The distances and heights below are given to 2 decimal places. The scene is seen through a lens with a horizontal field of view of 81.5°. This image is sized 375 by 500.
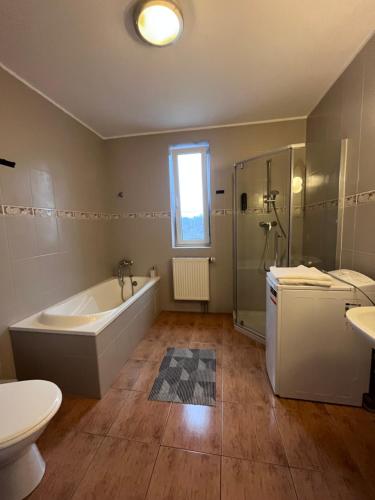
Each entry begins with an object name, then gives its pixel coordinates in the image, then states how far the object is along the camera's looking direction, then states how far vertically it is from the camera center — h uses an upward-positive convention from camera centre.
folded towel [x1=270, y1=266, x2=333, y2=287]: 1.36 -0.35
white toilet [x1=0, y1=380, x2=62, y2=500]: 0.89 -0.81
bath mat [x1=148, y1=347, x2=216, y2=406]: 1.52 -1.18
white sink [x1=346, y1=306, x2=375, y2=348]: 0.85 -0.45
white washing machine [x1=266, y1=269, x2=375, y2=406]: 1.34 -0.78
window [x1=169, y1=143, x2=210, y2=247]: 2.76 +0.42
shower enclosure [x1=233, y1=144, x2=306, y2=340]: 2.11 +0.02
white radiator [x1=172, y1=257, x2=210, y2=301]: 2.77 -0.66
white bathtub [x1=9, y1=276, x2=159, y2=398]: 1.52 -0.86
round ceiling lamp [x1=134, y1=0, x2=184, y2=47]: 1.12 +1.14
